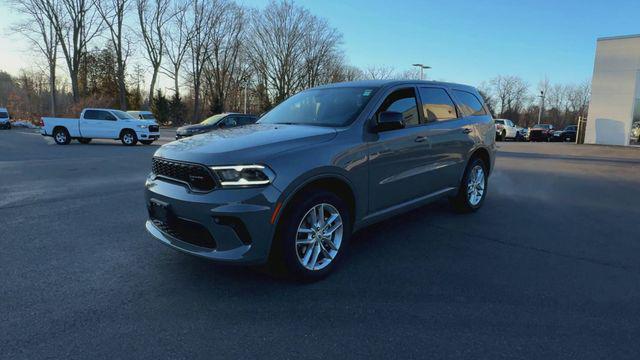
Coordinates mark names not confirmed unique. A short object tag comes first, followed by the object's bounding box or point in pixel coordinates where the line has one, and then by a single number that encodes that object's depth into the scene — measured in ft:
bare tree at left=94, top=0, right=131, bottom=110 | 139.95
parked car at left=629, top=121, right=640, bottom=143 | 88.09
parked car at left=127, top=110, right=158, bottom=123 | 91.35
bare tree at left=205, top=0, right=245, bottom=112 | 167.33
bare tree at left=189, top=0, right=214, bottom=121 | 161.89
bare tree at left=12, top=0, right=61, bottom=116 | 130.65
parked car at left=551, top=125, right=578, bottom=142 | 127.95
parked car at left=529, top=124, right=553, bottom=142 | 126.11
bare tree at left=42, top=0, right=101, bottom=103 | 131.95
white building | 86.28
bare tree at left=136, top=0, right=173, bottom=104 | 151.17
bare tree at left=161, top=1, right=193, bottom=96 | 158.81
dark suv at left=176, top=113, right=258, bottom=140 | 63.82
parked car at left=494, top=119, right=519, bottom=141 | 115.03
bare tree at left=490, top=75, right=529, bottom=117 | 288.30
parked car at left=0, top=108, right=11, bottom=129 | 119.03
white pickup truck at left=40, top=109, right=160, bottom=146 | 64.18
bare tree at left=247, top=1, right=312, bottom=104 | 164.86
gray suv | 10.26
